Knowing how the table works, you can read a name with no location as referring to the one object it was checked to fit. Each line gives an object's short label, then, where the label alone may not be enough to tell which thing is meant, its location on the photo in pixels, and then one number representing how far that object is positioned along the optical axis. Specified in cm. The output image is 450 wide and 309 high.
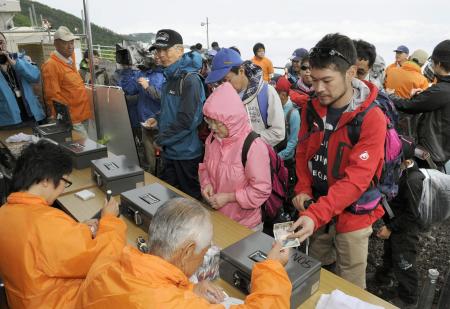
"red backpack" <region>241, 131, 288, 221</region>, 227
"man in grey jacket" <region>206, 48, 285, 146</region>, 276
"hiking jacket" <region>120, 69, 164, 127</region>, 421
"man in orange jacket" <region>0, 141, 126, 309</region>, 141
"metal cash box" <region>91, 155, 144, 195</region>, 240
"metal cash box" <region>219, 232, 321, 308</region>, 136
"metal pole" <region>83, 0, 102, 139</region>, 361
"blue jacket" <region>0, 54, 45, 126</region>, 393
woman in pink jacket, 205
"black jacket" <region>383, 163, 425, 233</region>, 220
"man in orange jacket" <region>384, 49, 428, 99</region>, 401
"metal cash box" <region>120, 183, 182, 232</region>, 193
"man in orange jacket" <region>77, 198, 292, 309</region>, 92
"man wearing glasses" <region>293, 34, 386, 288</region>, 164
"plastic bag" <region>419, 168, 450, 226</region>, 214
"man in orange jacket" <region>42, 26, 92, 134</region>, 407
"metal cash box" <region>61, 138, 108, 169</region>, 293
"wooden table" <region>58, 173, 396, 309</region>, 146
